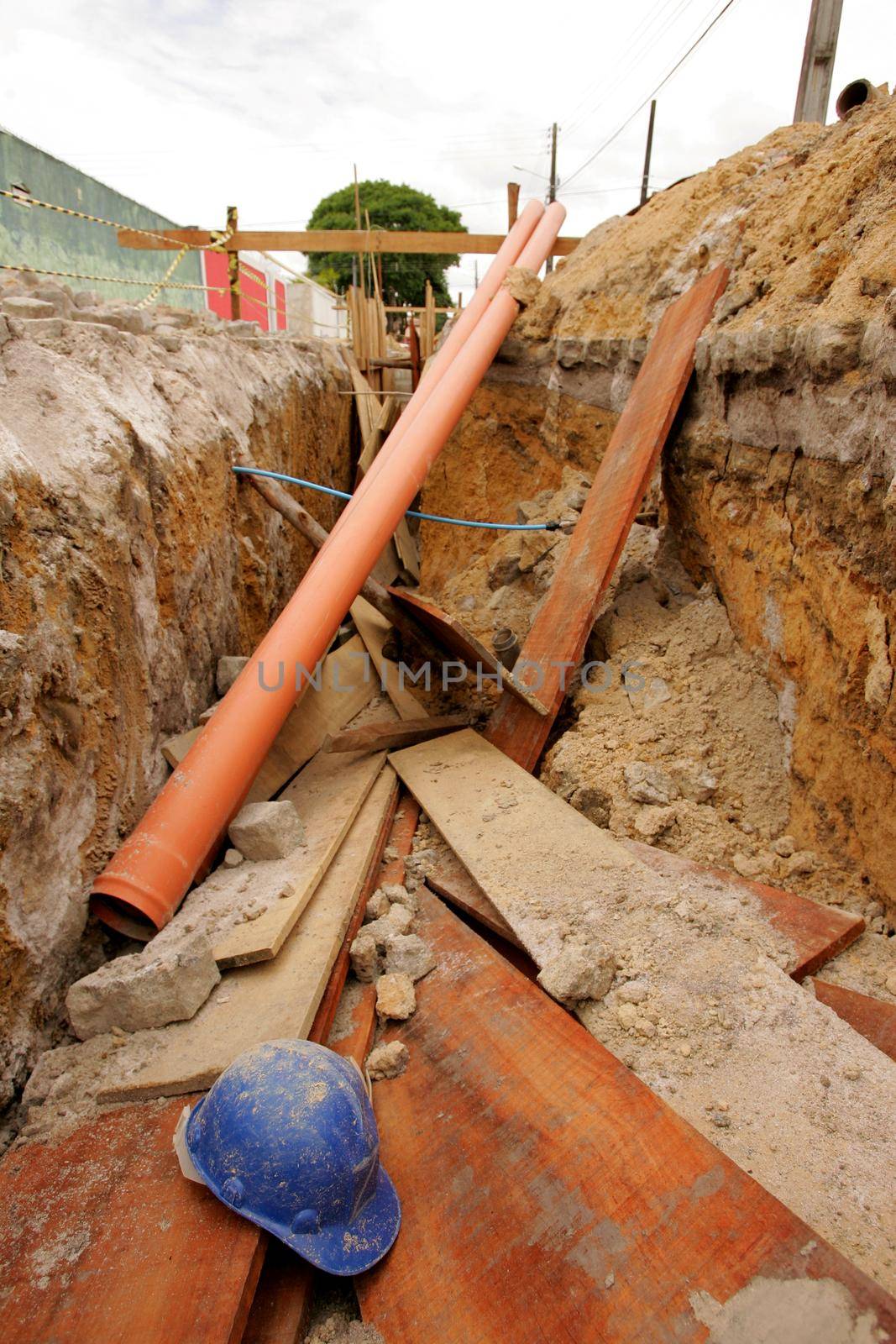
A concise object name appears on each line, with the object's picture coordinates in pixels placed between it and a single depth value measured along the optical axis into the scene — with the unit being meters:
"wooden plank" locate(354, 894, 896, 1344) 1.57
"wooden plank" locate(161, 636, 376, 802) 3.82
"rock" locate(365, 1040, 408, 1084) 2.28
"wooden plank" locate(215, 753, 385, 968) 2.52
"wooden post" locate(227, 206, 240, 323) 8.08
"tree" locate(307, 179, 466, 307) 37.25
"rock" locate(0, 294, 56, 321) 3.84
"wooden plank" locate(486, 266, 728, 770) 4.00
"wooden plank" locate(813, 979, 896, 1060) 2.25
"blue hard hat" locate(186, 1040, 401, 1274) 1.73
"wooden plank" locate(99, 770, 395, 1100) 2.10
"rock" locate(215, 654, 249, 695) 4.18
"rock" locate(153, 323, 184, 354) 4.60
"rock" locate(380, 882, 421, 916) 3.01
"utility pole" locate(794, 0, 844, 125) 5.89
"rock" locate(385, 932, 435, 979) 2.61
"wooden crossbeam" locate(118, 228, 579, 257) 8.11
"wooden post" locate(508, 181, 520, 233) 9.08
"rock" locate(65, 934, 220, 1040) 2.29
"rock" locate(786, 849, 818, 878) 2.89
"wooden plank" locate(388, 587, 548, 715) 3.77
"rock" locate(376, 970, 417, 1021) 2.44
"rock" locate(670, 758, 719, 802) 3.29
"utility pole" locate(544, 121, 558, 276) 25.58
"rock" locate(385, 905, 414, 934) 2.83
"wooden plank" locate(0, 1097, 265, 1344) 1.57
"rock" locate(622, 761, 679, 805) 3.26
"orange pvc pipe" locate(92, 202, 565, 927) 2.79
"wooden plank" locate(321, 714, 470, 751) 4.21
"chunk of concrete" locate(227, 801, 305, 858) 3.19
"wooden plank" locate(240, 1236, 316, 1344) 1.70
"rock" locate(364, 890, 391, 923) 2.93
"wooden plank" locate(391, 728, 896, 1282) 1.81
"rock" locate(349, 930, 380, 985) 2.64
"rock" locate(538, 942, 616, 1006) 2.29
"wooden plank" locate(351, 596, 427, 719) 4.86
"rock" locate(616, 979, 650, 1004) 2.29
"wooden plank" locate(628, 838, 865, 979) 2.47
